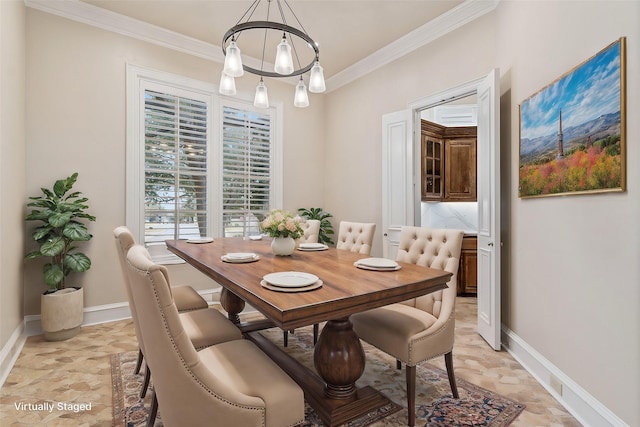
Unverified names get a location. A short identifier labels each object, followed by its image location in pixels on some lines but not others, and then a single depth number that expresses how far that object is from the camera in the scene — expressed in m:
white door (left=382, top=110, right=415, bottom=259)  3.83
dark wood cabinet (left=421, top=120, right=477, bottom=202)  5.00
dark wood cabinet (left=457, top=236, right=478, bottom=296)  4.46
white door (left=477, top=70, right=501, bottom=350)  2.75
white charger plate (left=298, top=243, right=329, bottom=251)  2.68
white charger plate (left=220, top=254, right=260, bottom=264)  2.06
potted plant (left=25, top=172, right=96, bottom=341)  2.85
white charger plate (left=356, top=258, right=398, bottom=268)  1.86
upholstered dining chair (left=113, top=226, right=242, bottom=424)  1.57
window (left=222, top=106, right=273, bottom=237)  4.31
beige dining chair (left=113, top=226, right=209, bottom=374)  2.28
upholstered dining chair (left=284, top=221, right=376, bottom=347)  2.82
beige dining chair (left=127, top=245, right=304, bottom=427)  1.01
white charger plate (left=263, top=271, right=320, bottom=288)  1.41
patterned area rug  1.79
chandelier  2.21
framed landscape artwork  1.61
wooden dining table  1.26
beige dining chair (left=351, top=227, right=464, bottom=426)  1.74
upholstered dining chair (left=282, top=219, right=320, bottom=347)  3.42
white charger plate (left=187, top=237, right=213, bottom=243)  3.07
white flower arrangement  2.24
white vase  2.31
